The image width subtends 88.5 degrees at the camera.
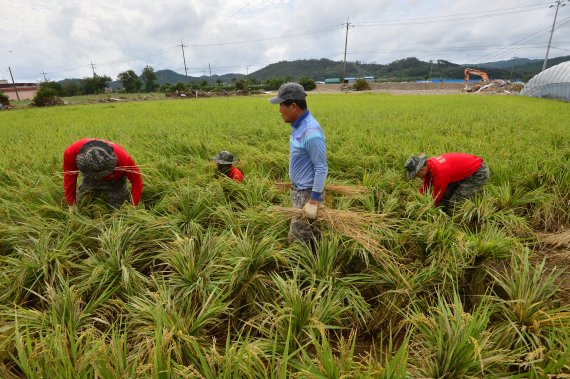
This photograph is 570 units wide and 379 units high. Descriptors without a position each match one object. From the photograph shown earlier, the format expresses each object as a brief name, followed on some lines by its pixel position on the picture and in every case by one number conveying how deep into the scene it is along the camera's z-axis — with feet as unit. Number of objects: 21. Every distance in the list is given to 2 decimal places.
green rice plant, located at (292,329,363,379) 4.28
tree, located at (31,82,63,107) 74.33
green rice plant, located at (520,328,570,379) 4.30
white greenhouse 59.55
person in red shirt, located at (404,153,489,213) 9.99
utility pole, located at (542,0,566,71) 114.57
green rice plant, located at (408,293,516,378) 4.55
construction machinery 133.80
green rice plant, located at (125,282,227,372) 4.78
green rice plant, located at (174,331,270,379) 4.33
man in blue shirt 7.14
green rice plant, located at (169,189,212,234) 9.39
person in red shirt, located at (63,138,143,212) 8.73
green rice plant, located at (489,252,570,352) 5.21
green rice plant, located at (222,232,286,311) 6.91
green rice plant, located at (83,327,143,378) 4.34
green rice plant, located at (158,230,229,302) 6.54
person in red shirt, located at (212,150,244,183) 12.34
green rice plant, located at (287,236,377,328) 6.61
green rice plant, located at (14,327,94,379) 4.36
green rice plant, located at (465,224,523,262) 7.31
